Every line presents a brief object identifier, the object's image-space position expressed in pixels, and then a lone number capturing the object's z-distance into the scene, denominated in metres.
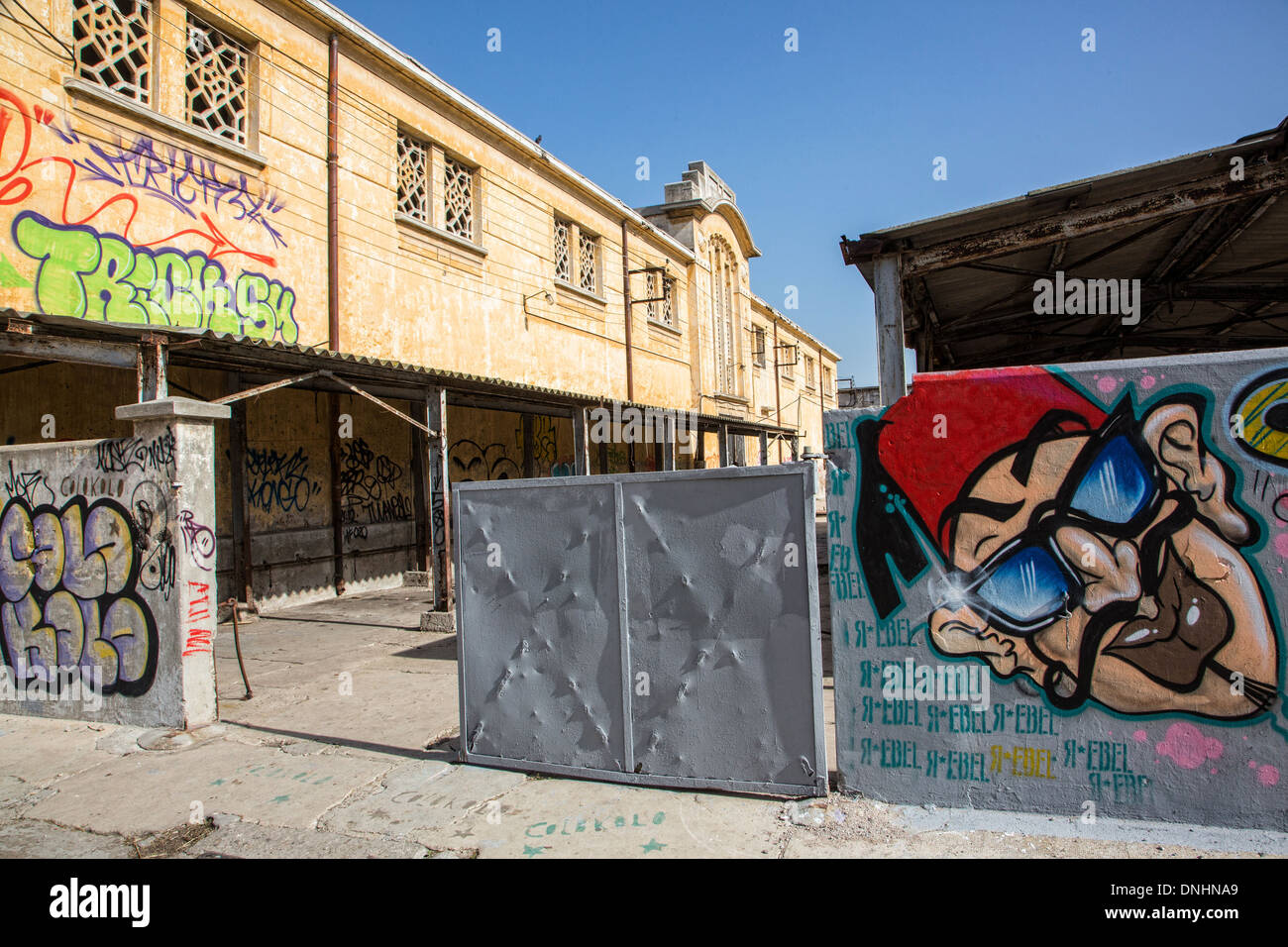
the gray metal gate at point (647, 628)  3.64
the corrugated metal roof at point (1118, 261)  5.75
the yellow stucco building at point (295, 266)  7.27
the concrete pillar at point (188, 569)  5.23
